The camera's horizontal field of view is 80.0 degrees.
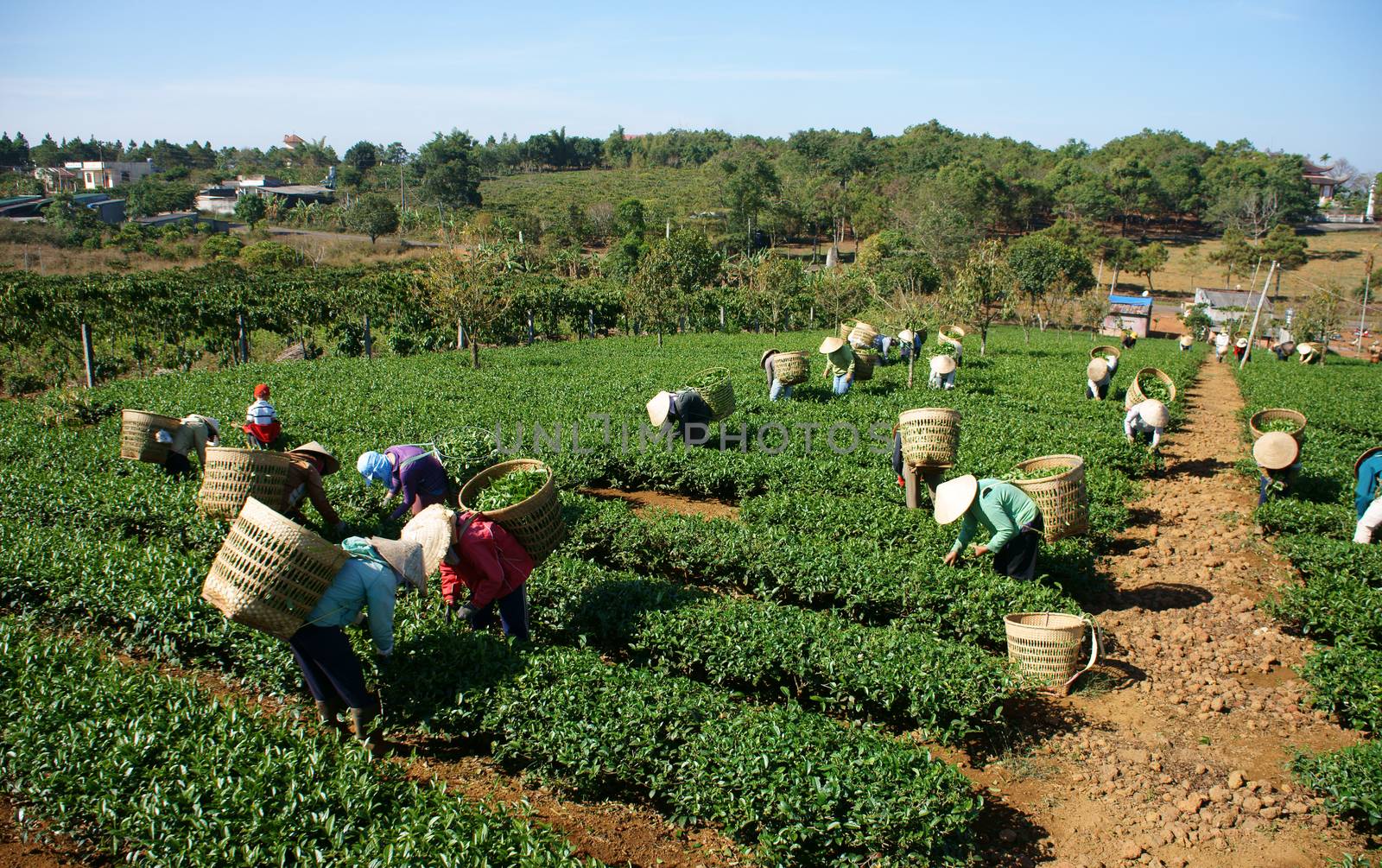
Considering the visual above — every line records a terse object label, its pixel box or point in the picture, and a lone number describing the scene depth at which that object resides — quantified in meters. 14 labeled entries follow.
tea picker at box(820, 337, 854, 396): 14.80
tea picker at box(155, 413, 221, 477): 9.52
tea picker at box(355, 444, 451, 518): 7.33
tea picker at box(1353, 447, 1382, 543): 7.85
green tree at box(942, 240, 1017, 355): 20.78
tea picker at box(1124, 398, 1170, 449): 11.40
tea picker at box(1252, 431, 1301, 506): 9.63
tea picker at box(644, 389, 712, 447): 11.20
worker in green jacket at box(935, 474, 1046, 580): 6.97
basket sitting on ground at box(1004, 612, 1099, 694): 6.13
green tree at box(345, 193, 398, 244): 58.97
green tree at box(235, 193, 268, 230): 60.81
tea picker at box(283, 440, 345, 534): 7.68
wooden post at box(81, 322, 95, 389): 18.78
